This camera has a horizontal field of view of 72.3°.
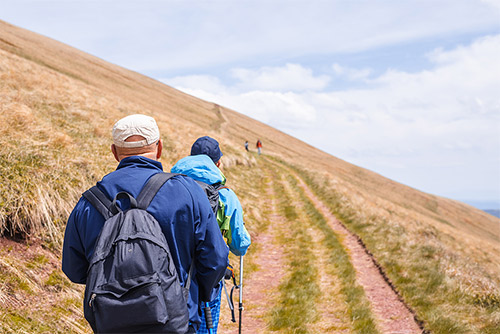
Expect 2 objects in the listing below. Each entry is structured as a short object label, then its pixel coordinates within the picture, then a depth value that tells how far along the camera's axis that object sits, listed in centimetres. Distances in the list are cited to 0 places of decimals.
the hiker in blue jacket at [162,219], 247
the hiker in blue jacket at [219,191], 392
